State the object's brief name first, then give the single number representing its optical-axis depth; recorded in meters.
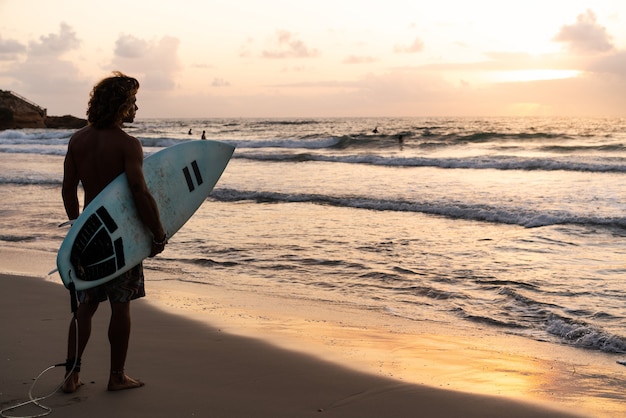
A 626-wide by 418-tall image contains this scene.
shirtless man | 3.29
